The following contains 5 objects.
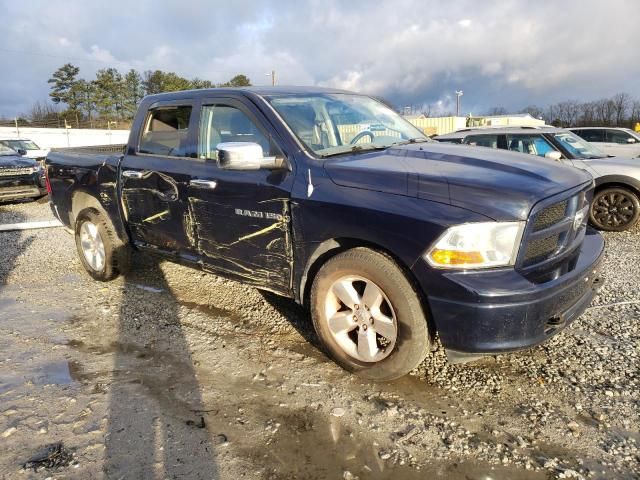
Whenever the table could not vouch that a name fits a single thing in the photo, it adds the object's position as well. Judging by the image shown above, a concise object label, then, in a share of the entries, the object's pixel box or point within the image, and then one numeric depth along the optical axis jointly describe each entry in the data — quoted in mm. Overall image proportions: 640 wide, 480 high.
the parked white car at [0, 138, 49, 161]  18359
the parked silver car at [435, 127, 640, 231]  7473
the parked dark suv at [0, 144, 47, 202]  11055
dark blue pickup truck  2580
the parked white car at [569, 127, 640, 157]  11500
